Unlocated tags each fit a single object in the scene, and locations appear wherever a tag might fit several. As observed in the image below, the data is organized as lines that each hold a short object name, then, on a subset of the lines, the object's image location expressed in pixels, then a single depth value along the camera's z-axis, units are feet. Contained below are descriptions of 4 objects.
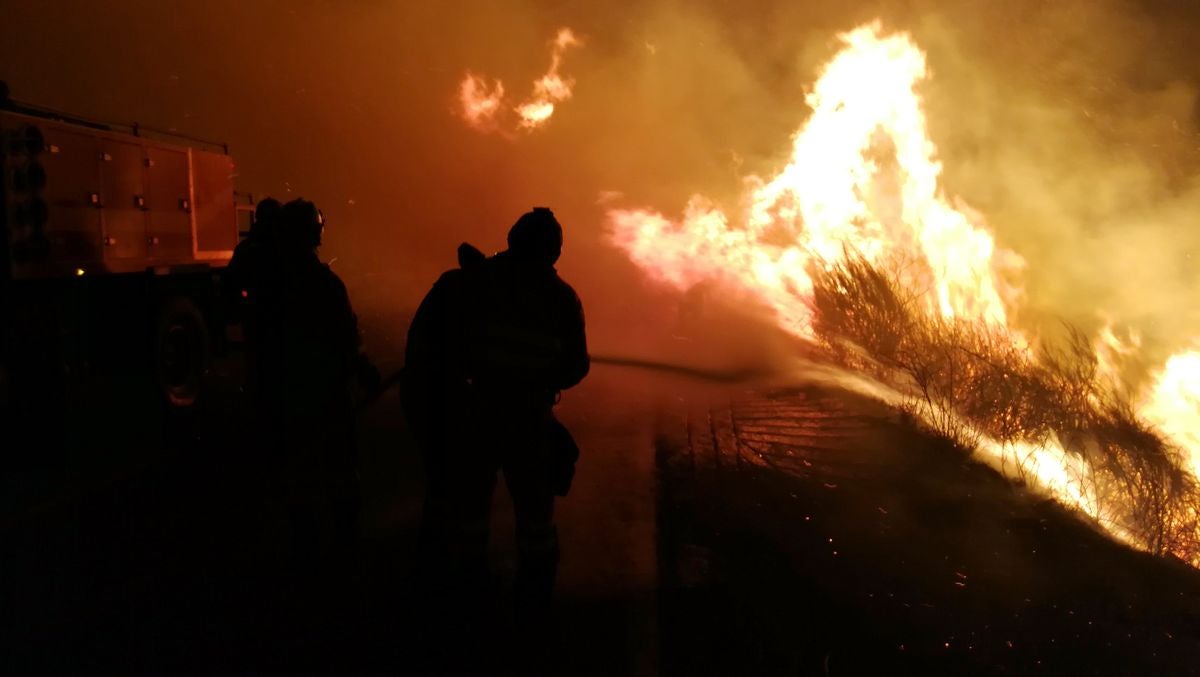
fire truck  17.94
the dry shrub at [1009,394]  25.12
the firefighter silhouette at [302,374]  13.75
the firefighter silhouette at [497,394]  11.33
